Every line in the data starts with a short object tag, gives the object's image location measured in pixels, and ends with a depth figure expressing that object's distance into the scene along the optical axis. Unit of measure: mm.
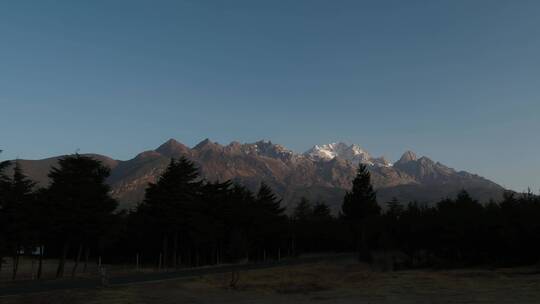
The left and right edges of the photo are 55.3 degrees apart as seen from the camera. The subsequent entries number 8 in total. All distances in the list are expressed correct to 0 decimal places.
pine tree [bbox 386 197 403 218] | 93706
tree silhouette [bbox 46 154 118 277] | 51688
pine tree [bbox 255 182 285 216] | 97550
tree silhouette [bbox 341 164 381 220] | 92375
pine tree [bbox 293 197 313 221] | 132800
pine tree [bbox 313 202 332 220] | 128275
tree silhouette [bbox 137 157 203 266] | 67938
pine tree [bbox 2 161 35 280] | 50812
